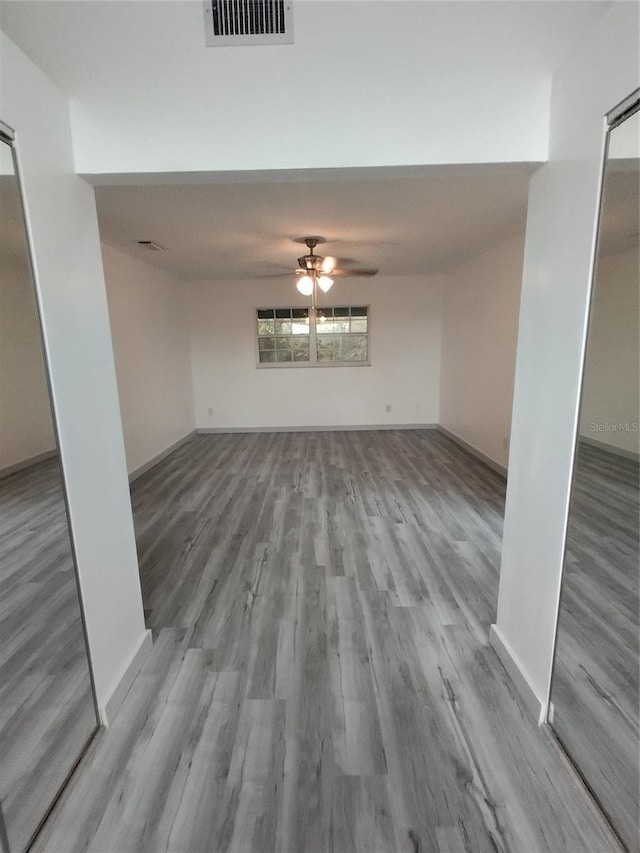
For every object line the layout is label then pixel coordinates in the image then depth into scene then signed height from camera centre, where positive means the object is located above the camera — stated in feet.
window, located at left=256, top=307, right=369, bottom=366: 20.80 +0.94
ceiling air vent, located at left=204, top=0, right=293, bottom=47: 3.78 +3.20
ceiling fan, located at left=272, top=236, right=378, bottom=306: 12.46 +2.69
